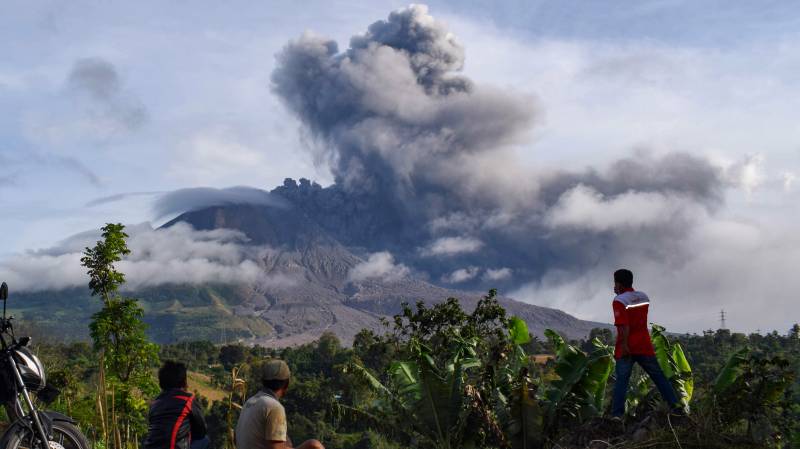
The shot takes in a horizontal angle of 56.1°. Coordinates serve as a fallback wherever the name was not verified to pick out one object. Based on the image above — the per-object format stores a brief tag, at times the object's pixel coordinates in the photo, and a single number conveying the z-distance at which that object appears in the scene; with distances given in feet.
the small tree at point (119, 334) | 51.52
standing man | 27.99
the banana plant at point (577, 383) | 31.45
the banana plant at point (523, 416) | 29.50
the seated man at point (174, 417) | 19.75
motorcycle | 20.26
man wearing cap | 18.39
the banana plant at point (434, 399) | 32.86
